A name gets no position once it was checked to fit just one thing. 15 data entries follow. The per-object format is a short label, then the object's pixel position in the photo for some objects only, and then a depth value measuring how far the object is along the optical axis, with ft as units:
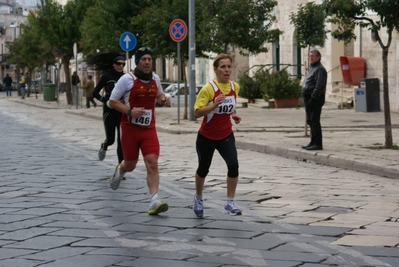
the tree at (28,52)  210.38
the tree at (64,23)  162.20
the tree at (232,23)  90.94
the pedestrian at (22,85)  204.54
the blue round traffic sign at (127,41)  99.36
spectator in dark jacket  53.21
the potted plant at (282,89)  112.37
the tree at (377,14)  53.11
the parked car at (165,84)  145.69
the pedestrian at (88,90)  141.80
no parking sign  85.19
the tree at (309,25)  68.95
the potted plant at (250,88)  122.31
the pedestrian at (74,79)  160.39
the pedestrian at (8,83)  241.35
